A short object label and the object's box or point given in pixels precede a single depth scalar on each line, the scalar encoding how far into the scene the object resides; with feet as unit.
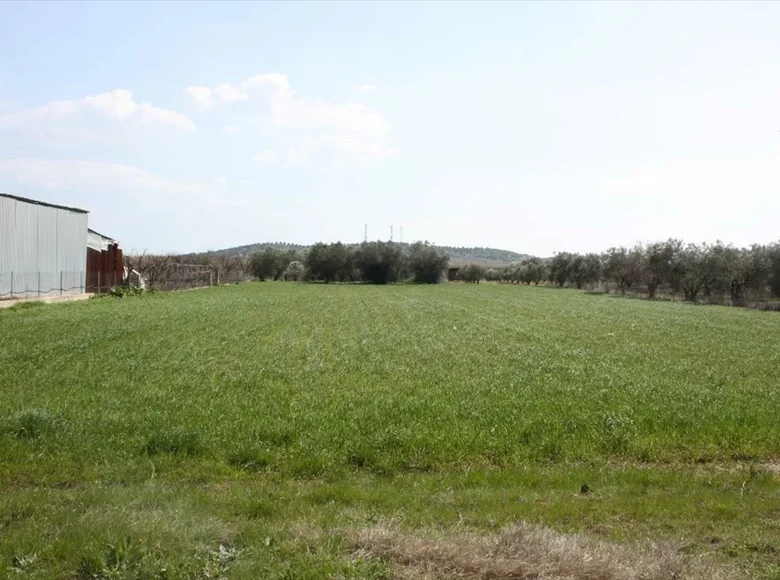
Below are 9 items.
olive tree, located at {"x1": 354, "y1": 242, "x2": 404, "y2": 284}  338.54
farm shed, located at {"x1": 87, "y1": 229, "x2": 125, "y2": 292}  166.20
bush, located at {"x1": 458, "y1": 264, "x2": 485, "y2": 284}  394.93
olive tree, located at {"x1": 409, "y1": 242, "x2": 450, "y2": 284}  346.54
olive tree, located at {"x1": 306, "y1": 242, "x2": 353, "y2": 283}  344.08
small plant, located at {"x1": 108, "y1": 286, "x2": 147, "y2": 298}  158.20
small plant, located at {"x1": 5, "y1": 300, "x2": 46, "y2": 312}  113.09
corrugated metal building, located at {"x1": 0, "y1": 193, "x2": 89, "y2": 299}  126.88
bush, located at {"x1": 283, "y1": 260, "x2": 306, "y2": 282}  381.52
